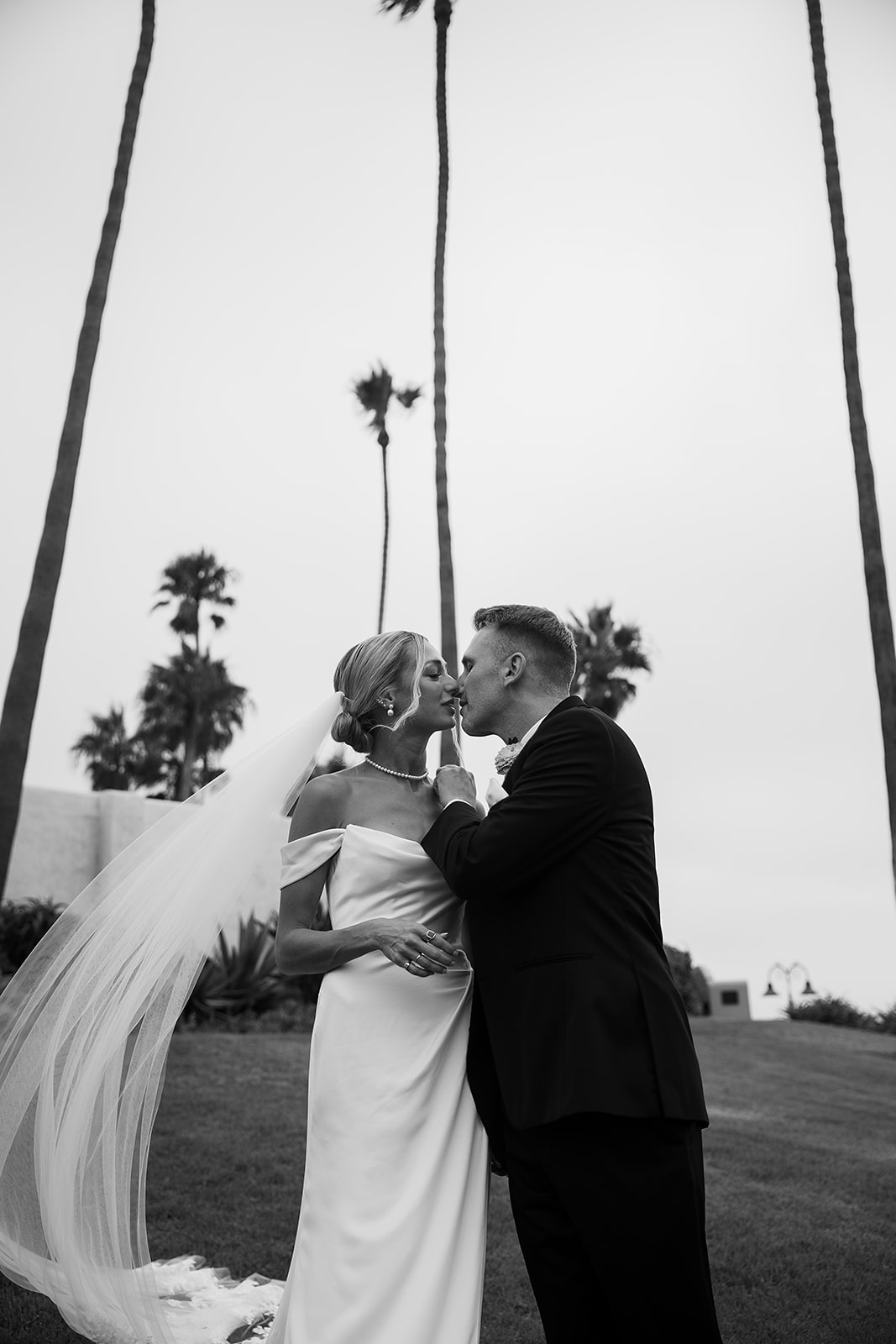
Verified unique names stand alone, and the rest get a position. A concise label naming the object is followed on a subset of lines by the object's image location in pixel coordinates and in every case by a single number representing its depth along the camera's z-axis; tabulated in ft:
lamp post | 84.58
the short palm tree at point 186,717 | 109.81
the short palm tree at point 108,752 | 124.06
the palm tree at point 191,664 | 108.78
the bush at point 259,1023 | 49.98
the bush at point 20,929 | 53.47
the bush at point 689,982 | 75.61
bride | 10.89
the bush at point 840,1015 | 80.23
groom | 9.50
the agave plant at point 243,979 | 52.24
